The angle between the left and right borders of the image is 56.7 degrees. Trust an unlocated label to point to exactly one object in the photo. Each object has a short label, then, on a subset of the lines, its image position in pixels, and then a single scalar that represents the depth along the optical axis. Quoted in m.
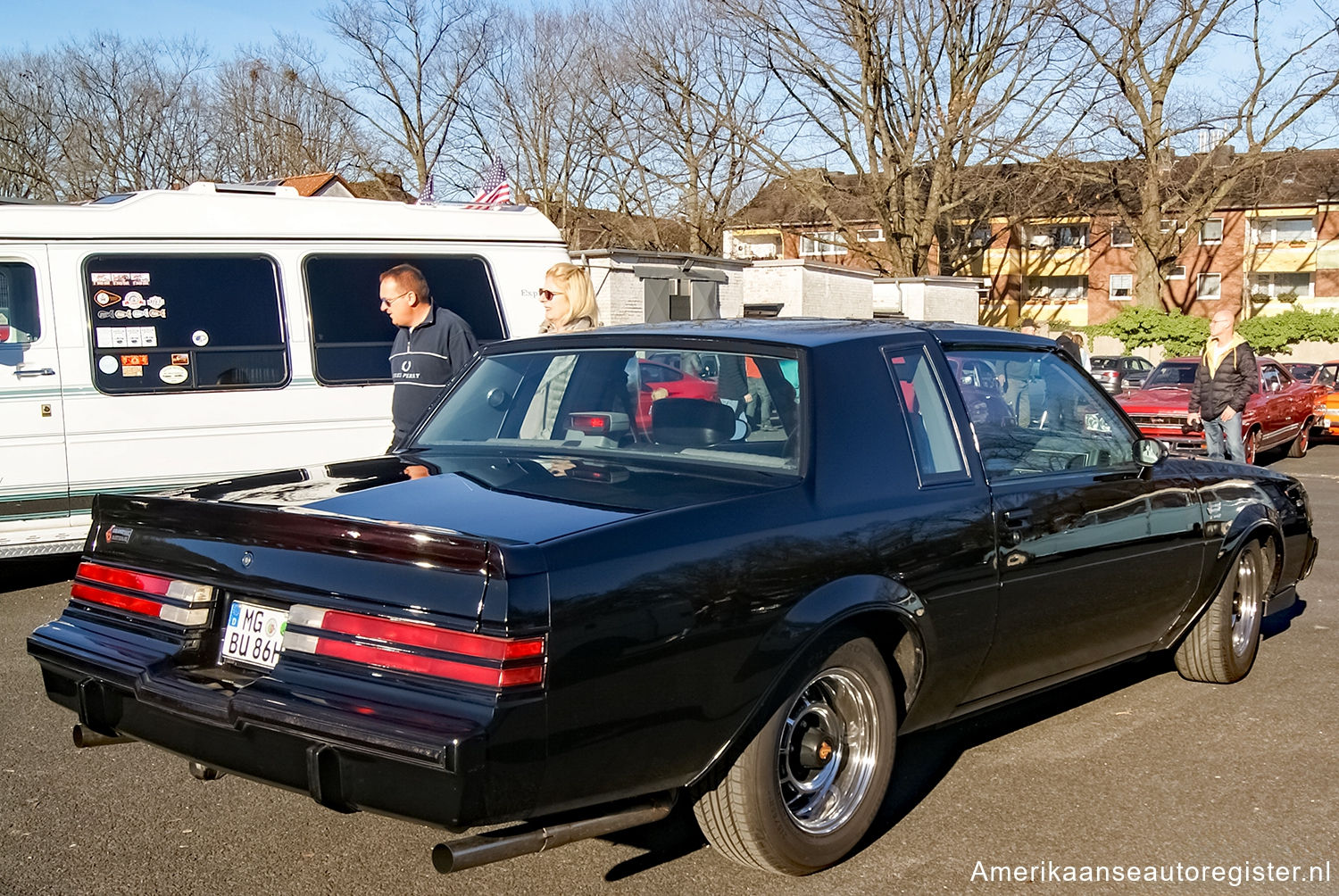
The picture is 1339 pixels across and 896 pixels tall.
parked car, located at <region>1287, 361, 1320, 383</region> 21.52
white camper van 7.93
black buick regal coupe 2.87
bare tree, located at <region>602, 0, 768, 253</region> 41.34
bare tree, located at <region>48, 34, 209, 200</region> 36.19
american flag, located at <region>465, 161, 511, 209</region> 10.41
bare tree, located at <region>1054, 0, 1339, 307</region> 39.62
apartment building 60.31
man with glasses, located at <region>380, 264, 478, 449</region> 6.88
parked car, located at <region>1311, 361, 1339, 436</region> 20.22
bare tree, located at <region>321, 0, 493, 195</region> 43.88
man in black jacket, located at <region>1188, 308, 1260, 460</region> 12.99
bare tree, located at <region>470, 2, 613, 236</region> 43.44
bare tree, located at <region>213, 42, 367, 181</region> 38.91
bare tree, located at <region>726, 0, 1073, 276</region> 35.19
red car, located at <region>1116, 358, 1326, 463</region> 15.41
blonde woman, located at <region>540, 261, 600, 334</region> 7.28
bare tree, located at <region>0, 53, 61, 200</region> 35.03
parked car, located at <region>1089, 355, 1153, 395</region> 33.48
